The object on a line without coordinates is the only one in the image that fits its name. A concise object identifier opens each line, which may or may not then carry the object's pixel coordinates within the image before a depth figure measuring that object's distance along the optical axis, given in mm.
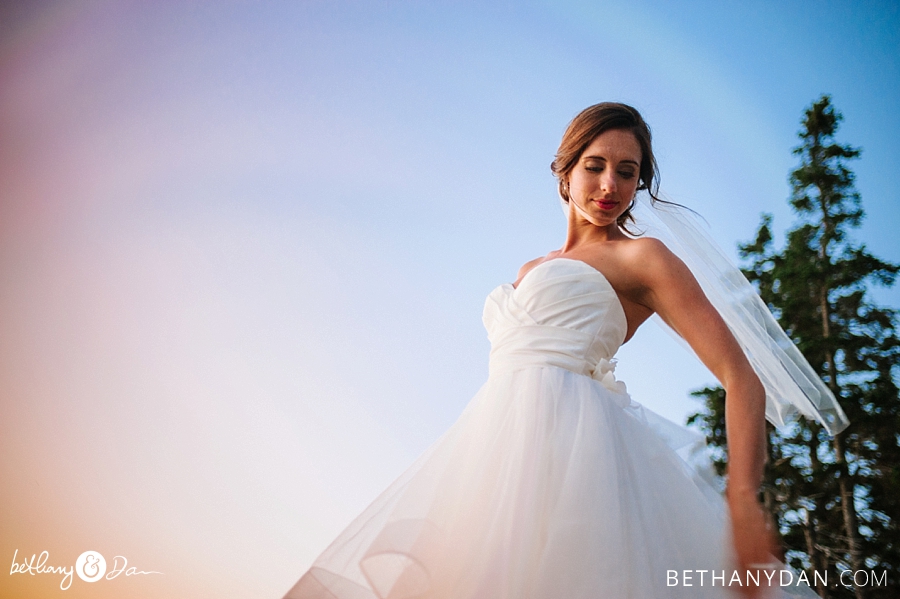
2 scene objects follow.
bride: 1331
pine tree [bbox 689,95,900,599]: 10586
